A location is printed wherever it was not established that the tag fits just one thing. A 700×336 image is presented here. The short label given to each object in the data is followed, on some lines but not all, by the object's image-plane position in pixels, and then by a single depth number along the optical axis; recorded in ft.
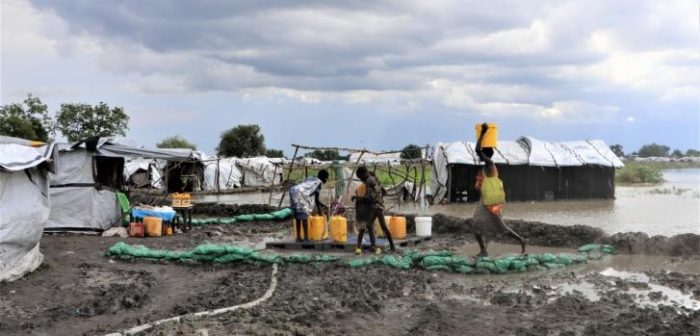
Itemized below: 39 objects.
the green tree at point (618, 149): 263.53
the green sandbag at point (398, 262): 30.81
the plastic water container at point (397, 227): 41.09
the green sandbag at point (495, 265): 29.81
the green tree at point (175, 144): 185.73
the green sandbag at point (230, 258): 33.50
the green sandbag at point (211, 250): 33.76
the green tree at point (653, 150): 319.88
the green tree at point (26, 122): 112.27
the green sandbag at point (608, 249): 35.50
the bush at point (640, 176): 123.24
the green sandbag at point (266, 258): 32.73
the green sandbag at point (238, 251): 33.51
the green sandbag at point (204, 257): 33.91
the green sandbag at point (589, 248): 35.91
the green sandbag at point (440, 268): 30.42
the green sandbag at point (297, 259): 32.89
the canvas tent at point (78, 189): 46.32
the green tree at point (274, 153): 214.28
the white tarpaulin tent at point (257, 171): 117.70
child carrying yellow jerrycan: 32.53
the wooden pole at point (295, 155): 57.31
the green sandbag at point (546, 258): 31.48
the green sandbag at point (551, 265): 31.00
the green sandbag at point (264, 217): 57.21
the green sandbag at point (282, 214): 57.26
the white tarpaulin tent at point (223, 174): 108.06
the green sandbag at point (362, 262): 31.71
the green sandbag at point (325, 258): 32.91
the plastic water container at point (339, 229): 37.49
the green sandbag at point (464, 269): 29.94
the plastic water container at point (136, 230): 45.14
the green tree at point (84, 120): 135.74
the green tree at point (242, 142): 192.54
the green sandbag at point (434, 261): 30.58
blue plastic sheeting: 46.34
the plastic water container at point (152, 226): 45.47
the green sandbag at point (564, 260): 31.73
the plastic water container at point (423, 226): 42.45
